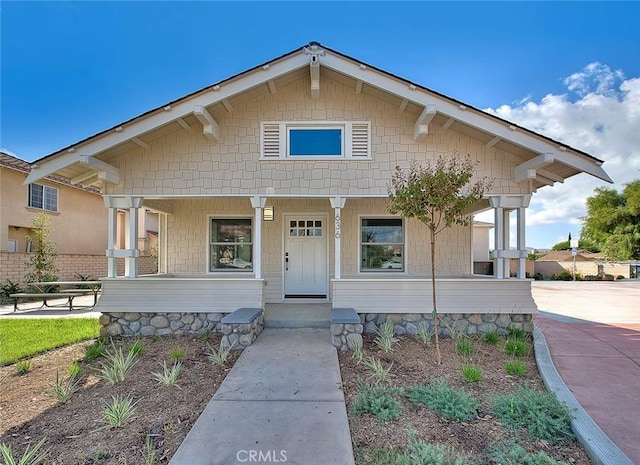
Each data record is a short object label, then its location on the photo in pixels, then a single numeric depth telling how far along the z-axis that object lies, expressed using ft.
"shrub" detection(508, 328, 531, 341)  21.90
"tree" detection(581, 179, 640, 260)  94.12
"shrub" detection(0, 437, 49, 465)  9.39
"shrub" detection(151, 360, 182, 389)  14.92
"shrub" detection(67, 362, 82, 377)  16.61
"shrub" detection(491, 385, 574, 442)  11.28
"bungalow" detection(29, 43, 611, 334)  22.17
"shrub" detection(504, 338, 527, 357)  18.90
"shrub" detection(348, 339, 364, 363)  17.63
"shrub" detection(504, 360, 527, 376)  16.01
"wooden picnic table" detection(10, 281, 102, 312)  33.19
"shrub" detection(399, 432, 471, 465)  9.30
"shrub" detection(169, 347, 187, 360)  18.43
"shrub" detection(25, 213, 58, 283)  43.16
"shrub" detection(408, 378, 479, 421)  12.34
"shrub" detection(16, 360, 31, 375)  17.45
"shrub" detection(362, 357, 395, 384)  15.09
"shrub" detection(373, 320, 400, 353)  19.50
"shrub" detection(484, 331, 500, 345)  21.27
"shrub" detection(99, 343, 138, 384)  15.70
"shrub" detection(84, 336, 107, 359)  19.49
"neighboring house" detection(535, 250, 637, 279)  78.09
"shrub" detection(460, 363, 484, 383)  15.25
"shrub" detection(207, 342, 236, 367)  17.51
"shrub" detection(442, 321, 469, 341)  22.13
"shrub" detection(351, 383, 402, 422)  12.17
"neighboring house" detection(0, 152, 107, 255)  44.16
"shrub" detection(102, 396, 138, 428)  11.73
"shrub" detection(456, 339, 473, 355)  18.96
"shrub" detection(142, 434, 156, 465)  9.58
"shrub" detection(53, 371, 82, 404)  13.99
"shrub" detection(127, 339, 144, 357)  19.27
